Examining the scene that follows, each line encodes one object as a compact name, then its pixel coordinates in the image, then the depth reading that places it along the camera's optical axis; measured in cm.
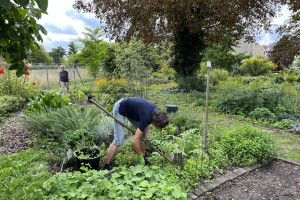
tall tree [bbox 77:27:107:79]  1597
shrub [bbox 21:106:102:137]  371
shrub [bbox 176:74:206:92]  971
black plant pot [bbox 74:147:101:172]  279
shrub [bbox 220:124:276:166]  336
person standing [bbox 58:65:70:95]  966
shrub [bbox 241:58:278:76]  1596
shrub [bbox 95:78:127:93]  720
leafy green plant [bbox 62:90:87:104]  641
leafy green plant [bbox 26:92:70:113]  446
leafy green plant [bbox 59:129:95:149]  332
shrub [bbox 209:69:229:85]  1228
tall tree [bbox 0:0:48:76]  139
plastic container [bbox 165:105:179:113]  566
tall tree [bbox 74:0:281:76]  773
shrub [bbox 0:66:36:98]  755
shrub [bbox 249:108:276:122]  587
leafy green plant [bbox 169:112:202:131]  454
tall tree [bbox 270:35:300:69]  991
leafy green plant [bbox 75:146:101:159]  302
